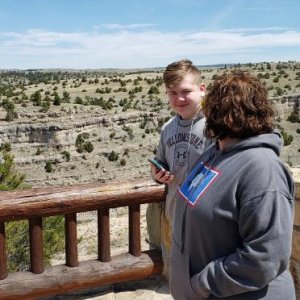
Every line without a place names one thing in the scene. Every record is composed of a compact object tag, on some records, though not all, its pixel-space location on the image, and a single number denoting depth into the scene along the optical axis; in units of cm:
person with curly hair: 113
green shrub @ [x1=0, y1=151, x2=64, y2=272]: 488
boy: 181
